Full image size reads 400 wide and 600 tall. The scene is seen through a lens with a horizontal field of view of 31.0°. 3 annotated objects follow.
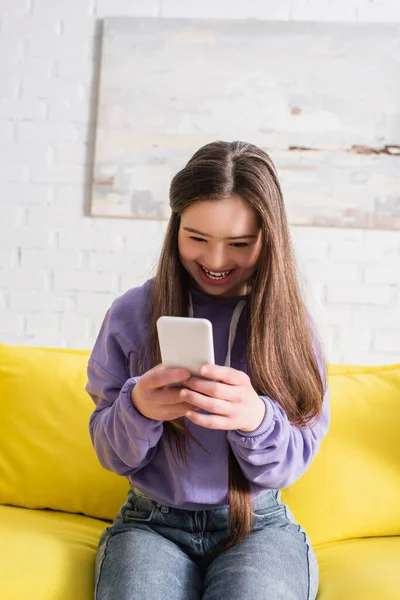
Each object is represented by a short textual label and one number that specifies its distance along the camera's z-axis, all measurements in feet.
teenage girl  3.70
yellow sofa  5.03
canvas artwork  7.74
